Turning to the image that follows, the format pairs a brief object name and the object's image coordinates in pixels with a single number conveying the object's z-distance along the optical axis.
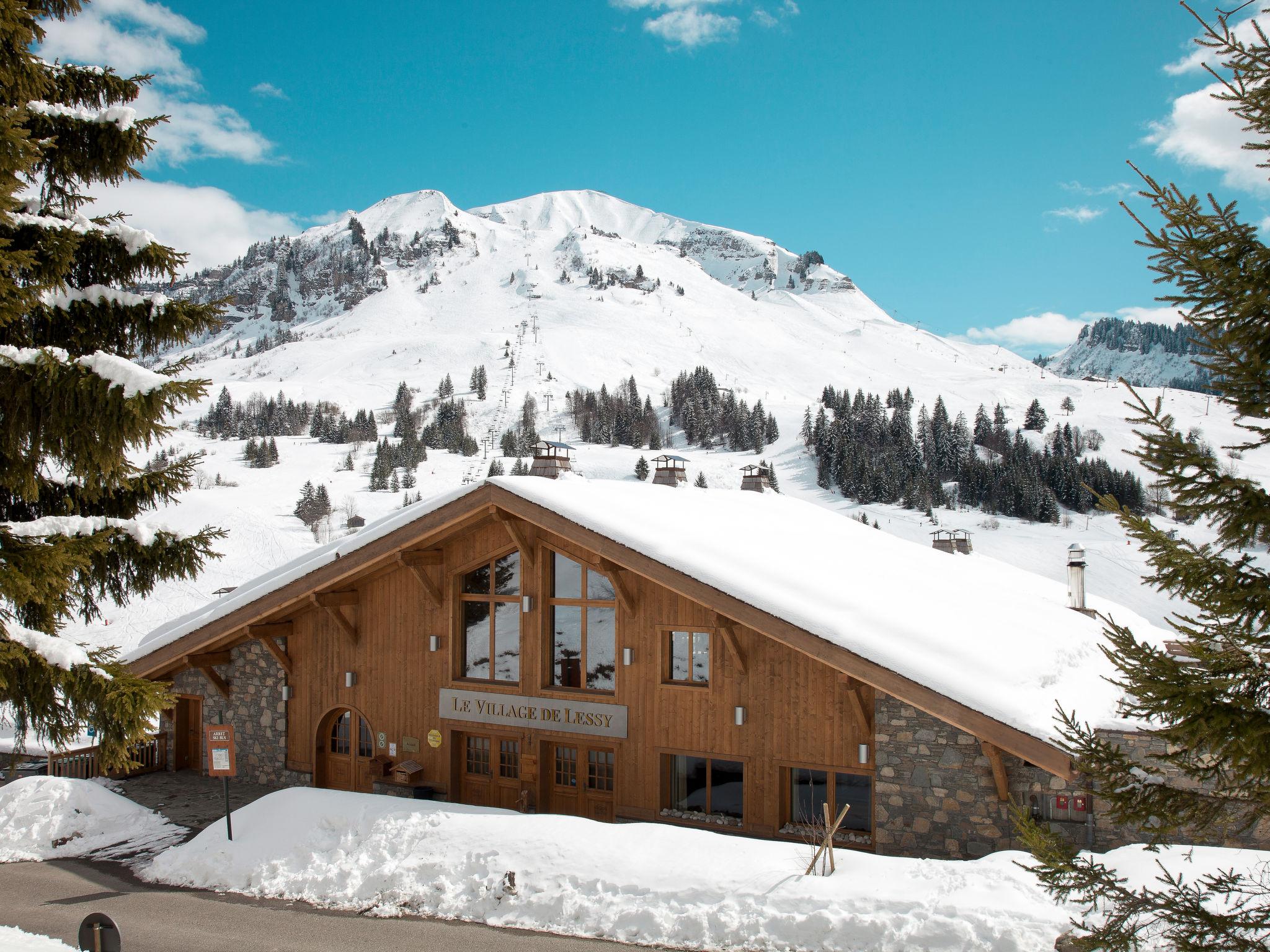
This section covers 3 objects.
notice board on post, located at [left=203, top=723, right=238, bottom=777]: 12.17
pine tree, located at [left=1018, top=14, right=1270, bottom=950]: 4.64
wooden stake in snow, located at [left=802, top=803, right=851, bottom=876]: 9.35
